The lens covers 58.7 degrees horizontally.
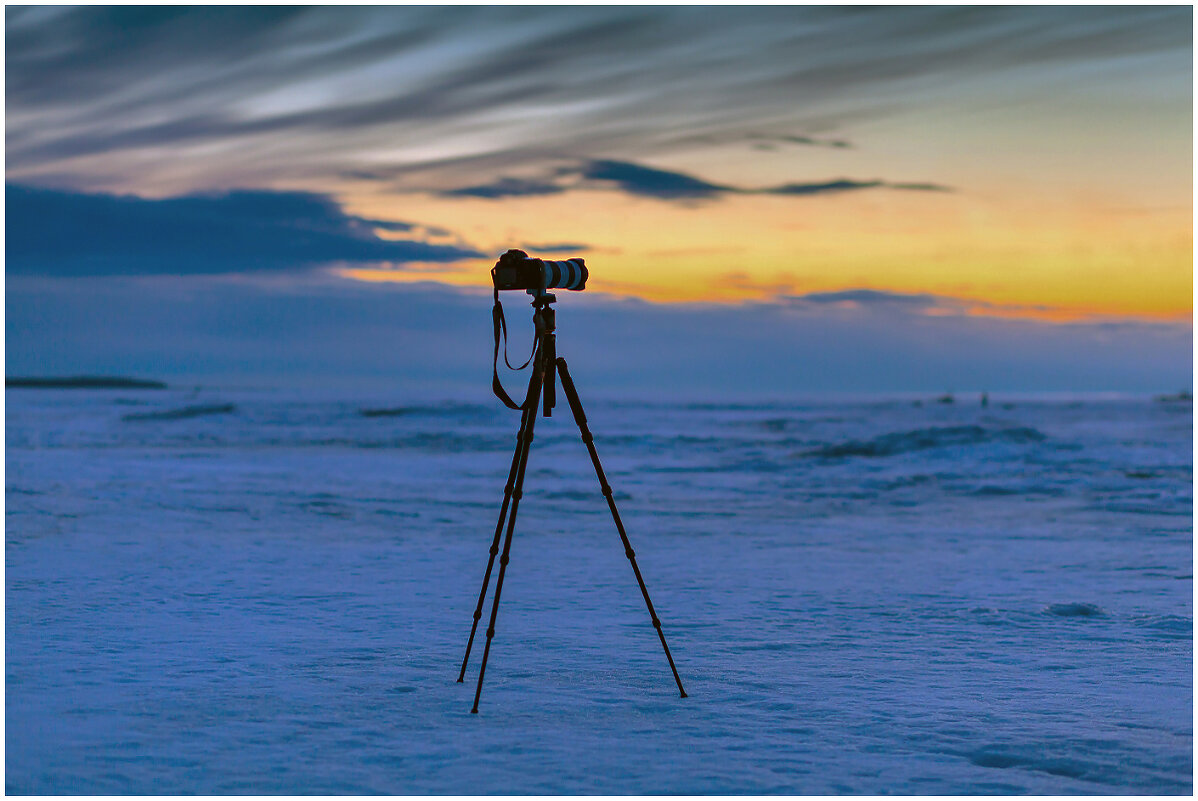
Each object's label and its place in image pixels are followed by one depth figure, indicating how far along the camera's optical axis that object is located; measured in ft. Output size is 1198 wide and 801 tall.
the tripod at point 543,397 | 14.17
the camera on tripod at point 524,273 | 14.12
